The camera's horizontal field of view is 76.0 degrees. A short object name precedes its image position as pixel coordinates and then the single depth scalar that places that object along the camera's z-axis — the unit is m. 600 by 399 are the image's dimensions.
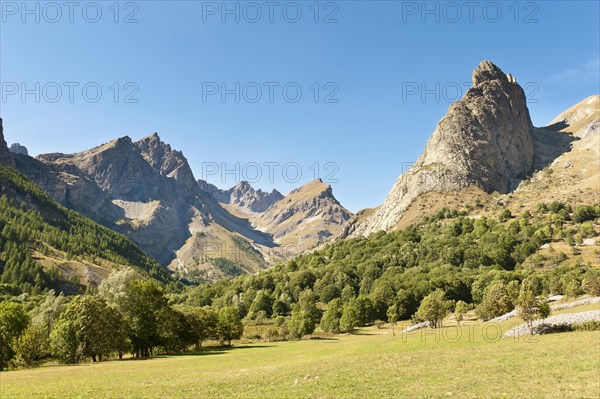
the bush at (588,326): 55.22
